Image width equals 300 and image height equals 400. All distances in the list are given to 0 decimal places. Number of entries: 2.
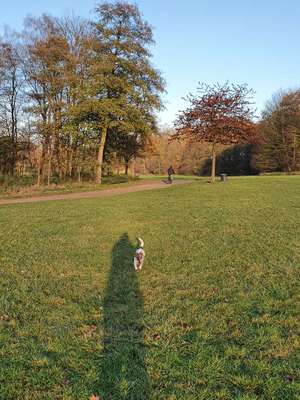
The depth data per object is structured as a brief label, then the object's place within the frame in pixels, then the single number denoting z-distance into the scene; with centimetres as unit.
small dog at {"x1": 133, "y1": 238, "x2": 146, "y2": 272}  703
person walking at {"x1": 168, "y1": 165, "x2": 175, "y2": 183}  3045
